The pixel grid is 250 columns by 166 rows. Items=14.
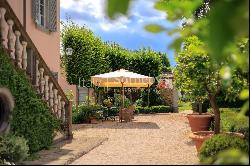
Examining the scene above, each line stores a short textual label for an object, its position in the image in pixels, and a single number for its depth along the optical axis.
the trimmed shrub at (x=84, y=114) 20.55
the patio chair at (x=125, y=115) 21.31
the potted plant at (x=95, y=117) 20.61
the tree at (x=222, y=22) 1.52
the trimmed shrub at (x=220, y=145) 7.61
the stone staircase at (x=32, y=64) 9.70
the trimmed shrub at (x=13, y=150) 8.42
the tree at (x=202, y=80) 8.02
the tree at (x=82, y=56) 29.52
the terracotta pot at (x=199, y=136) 9.51
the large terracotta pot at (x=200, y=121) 14.80
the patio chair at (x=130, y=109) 21.73
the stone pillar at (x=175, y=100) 32.03
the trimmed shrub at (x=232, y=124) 11.85
